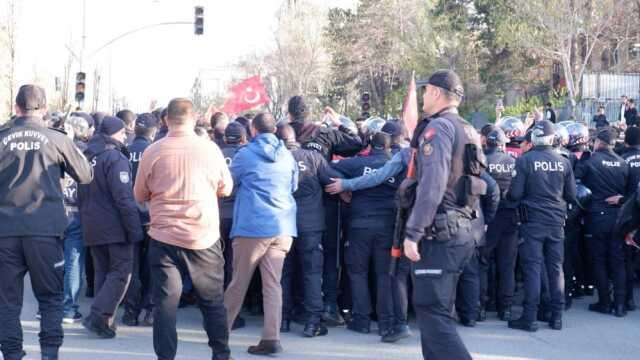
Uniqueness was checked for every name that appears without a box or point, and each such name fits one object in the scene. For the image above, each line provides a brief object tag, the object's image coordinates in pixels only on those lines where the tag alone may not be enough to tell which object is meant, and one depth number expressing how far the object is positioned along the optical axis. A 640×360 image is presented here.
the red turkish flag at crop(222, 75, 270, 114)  16.05
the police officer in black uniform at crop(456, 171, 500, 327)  8.51
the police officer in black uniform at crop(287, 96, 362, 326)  9.10
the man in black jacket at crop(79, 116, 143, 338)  8.11
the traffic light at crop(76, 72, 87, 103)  29.58
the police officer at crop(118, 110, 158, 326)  8.89
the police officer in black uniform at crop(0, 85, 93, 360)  6.45
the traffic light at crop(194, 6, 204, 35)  31.23
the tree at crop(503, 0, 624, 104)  35.94
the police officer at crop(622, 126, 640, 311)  9.88
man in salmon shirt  6.55
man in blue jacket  7.70
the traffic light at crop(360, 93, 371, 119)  27.05
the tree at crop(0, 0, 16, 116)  34.69
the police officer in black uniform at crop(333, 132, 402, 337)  8.46
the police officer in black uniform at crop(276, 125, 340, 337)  8.51
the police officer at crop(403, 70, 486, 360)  5.68
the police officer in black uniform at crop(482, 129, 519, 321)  9.24
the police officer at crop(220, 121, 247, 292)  9.10
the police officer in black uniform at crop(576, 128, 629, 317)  9.79
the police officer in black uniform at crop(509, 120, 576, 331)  8.96
